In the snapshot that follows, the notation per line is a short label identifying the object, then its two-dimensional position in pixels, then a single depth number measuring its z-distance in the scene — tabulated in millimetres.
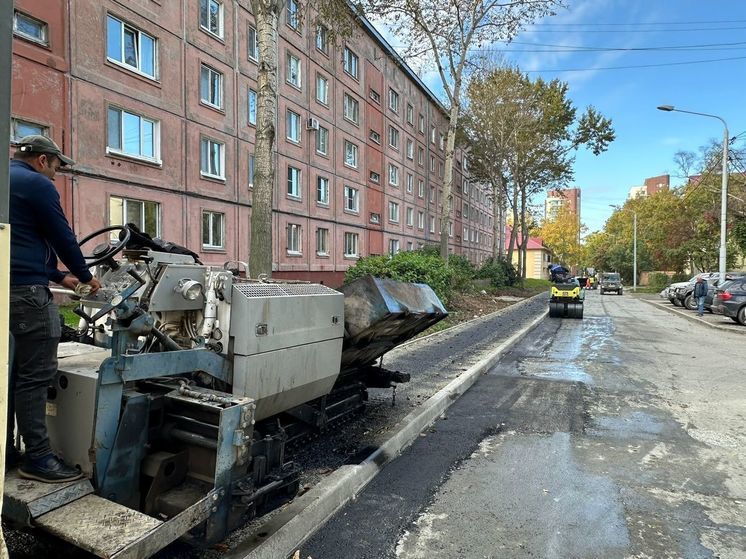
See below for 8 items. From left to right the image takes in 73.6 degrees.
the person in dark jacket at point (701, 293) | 20438
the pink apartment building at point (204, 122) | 13711
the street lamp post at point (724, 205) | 19570
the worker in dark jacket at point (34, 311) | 2488
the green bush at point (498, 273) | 34719
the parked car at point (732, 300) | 17172
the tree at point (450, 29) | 21812
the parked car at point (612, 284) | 43125
